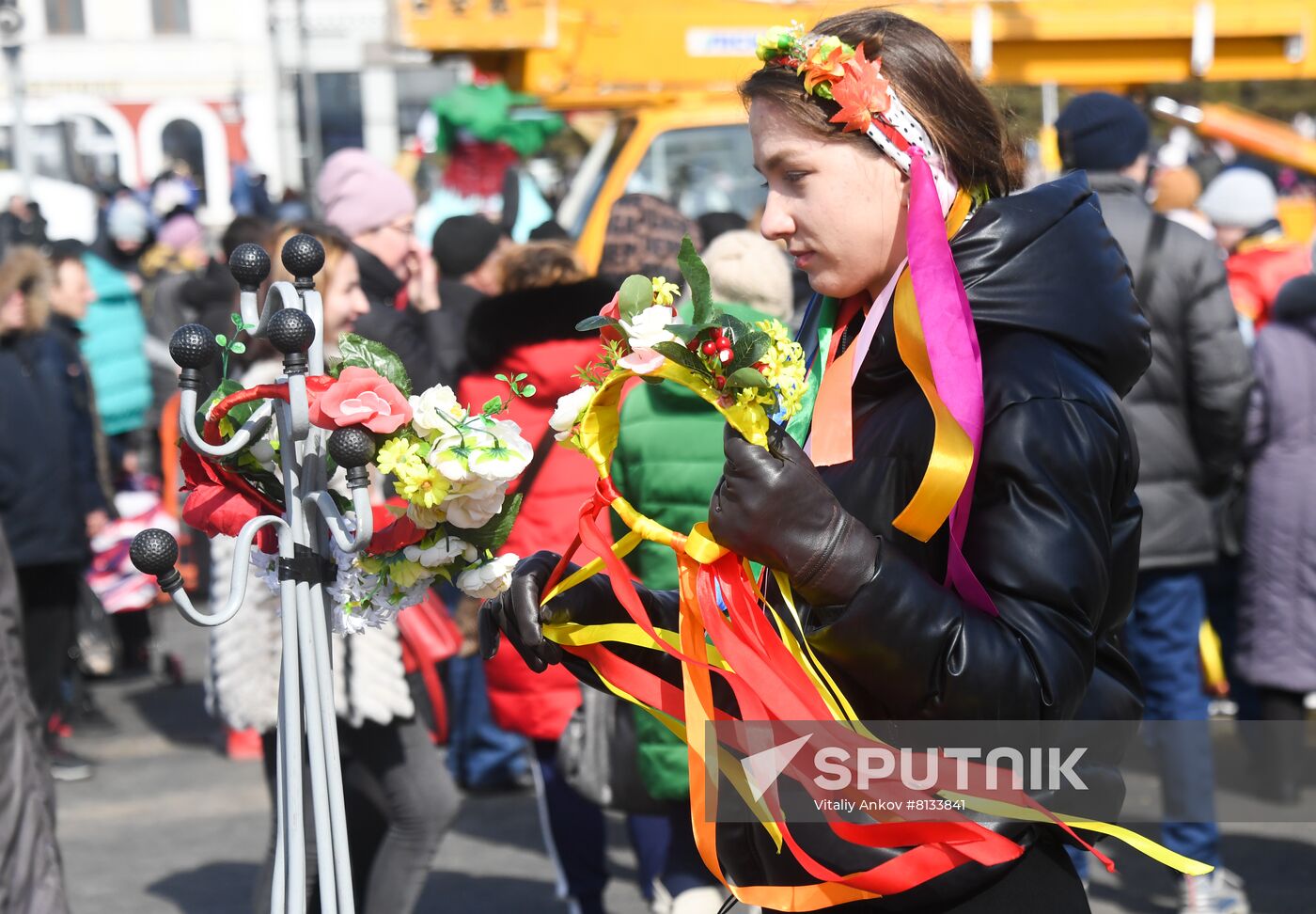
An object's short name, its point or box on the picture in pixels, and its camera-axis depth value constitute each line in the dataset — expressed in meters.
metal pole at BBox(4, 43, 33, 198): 11.80
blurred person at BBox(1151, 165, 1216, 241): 7.86
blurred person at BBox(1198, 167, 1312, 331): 6.21
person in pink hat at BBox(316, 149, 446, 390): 5.16
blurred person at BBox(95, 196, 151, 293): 11.93
